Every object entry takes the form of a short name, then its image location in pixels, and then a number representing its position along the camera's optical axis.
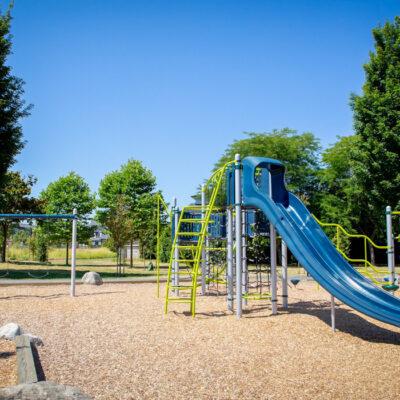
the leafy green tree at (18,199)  34.40
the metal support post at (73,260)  14.24
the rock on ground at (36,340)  7.22
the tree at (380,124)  25.11
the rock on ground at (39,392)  3.91
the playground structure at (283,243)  8.02
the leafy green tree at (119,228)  25.45
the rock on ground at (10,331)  7.53
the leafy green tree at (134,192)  40.56
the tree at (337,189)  38.47
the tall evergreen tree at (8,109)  21.62
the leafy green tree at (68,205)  39.47
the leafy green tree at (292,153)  42.38
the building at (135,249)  66.28
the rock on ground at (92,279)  18.41
